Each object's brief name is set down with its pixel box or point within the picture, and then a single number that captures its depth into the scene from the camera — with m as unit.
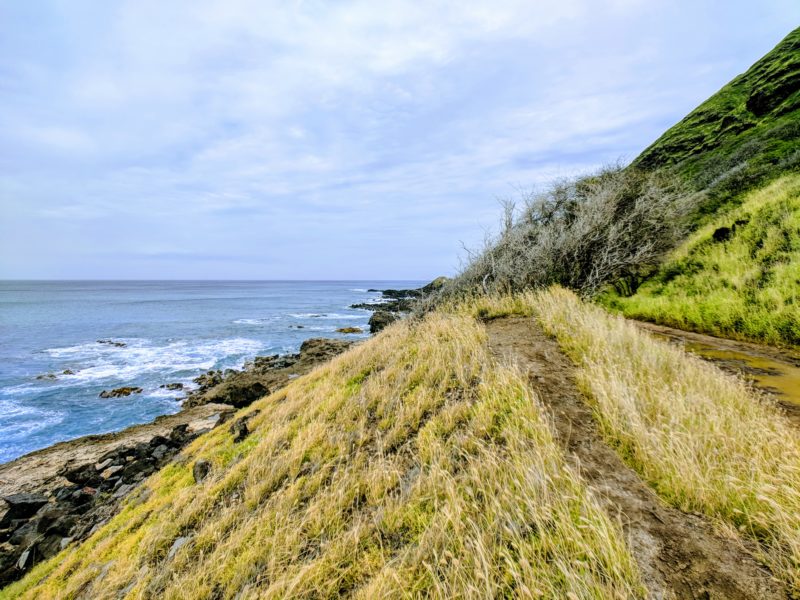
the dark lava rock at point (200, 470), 6.32
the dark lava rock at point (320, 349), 26.17
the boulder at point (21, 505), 9.49
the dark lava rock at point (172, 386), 21.94
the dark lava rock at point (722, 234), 12.29
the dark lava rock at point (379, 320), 37.72
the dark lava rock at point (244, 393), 16.95
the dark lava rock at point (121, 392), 20.53
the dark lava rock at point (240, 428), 8.05
